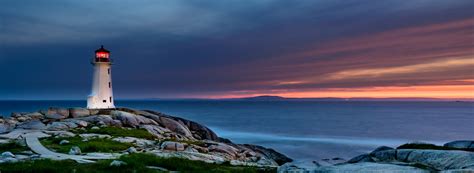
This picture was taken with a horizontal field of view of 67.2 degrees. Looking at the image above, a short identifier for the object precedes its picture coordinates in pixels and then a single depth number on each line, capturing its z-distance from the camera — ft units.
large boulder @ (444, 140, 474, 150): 63.80
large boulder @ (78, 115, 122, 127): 123.21
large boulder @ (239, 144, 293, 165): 139.74
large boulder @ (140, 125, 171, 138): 120.11
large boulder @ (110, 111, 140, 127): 131.03
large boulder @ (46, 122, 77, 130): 106.63
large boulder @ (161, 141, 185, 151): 81.76
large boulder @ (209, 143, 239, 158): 99.25
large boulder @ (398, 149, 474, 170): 36.41
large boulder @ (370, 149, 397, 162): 48.27
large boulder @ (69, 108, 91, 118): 134.31
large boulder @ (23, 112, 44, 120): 126.73
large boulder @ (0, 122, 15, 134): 99.44
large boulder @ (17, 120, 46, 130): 105.89
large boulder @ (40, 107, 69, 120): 128.16
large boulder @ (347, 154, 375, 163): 51.57
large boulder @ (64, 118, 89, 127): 113.70
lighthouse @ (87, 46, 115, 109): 160.54
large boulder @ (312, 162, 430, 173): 35.60
